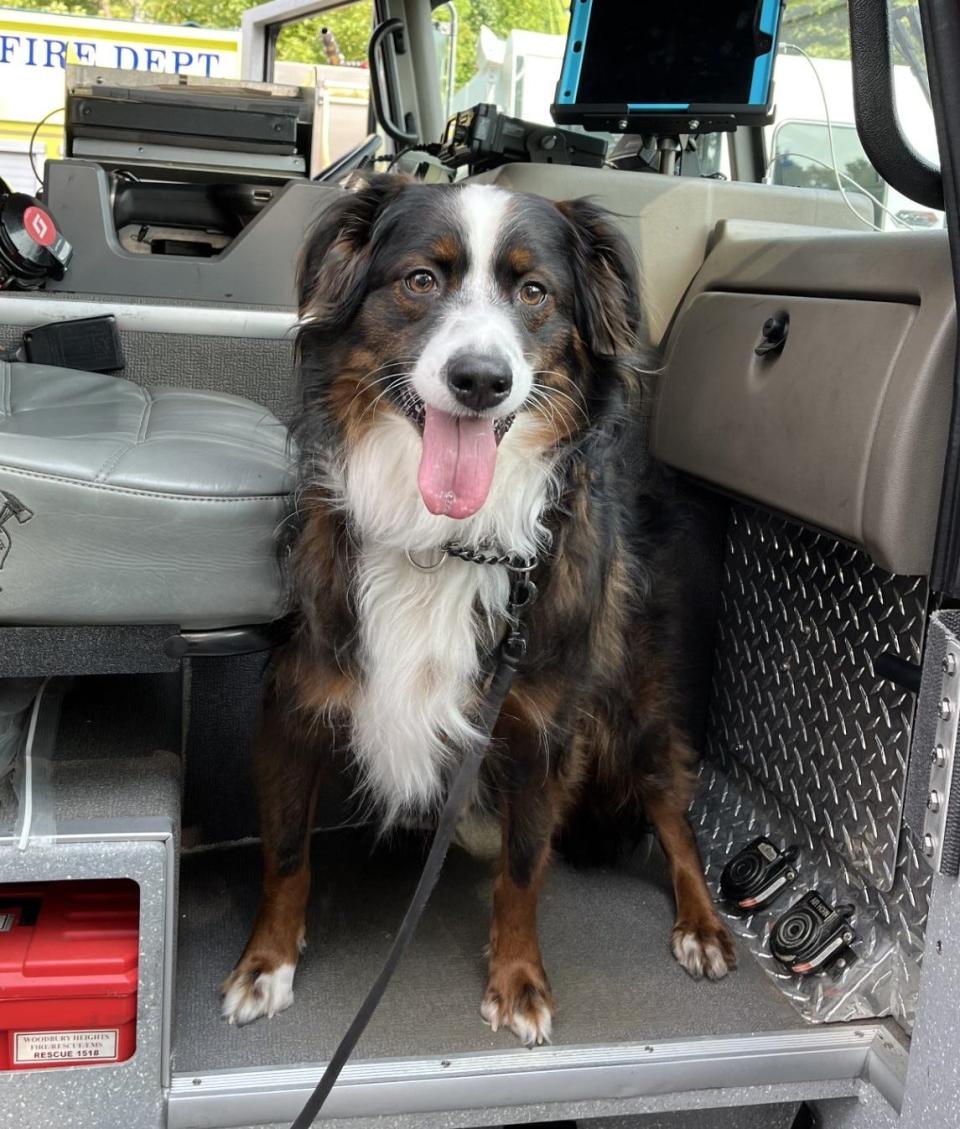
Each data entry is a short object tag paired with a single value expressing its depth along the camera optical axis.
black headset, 2.10
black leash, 1.23
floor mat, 1.51
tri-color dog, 1.51
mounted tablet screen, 2.60
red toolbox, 1.25
